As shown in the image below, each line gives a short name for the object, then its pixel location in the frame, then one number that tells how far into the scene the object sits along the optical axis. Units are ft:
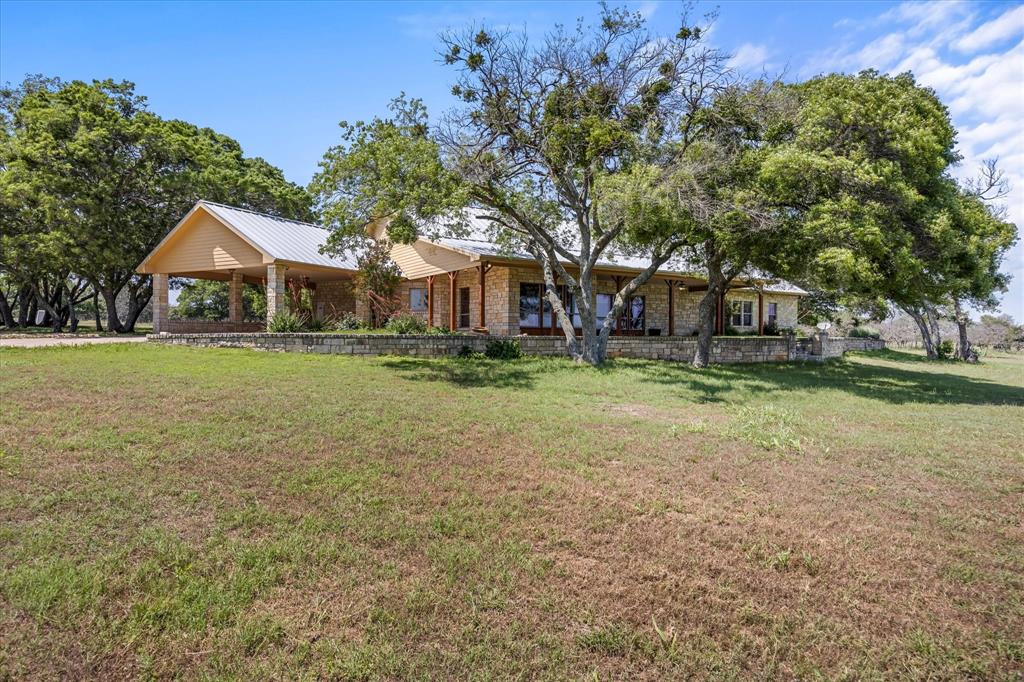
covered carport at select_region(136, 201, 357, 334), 59.62
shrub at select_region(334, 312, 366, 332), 57.98
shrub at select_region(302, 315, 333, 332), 59.04
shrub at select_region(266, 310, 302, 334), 50.62
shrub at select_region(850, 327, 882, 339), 102.82
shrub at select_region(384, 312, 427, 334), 52.49
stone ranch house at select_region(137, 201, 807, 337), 60.08
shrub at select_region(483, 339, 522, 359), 49.75
